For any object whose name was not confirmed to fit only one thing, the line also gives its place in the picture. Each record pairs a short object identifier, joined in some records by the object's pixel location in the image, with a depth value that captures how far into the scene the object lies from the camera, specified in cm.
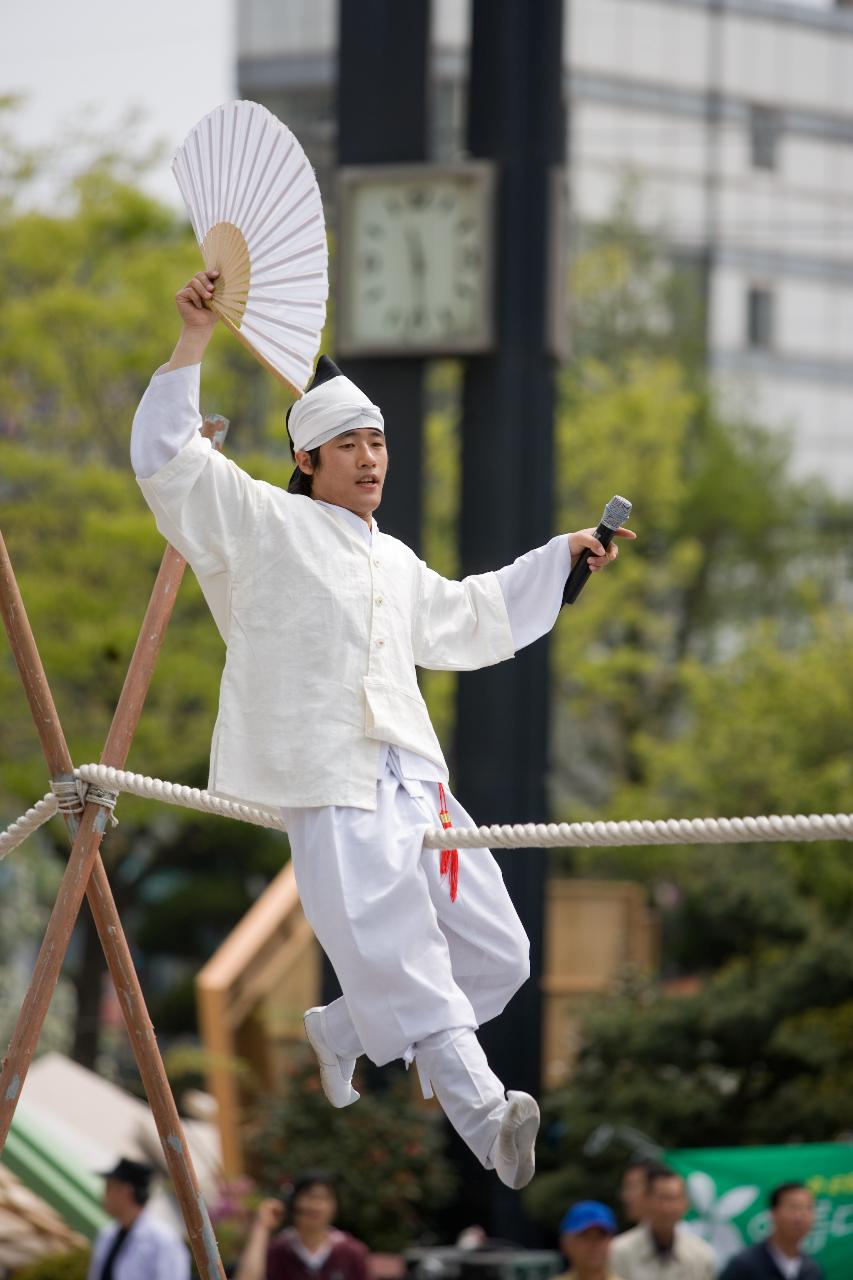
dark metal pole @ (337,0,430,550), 1939
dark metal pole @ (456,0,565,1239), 1931
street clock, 1909
